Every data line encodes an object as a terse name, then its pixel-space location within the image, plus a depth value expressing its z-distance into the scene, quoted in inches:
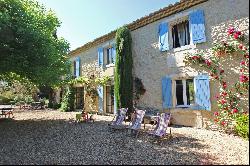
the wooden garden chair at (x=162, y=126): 315.3
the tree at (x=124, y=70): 513.3
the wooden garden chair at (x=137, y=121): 354.0
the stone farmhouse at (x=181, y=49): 387.2
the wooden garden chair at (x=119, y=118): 413.0
